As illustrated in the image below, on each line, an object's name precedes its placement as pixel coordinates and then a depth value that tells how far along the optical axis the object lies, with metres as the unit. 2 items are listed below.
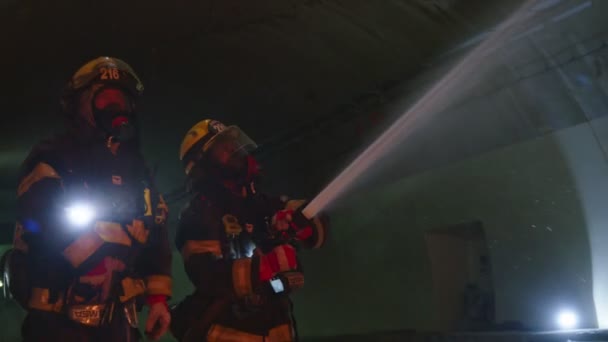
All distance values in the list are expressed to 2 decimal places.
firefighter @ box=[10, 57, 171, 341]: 2.97
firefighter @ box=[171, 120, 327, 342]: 3.47
